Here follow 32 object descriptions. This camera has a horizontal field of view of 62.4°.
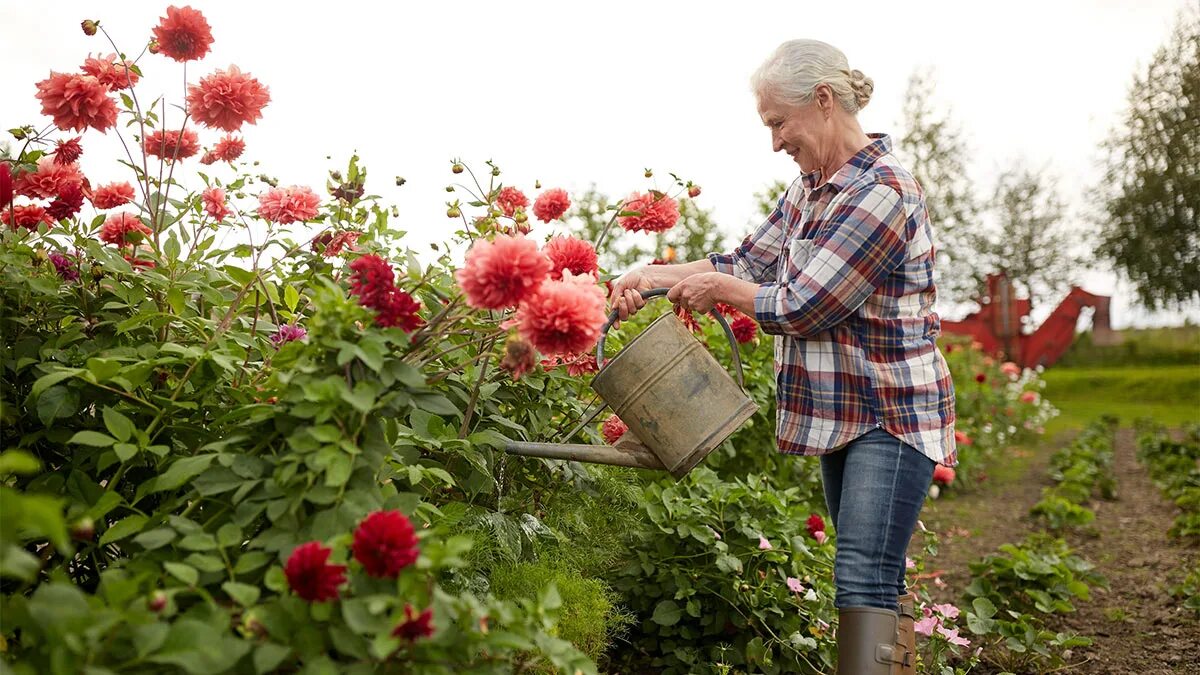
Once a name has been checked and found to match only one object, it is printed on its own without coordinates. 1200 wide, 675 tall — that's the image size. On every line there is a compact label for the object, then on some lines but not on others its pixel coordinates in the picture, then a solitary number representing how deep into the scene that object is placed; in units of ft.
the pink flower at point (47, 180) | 6.92
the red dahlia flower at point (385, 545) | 4.23
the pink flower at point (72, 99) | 6.62
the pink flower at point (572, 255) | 6.64
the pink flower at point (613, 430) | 7.75
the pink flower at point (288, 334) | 6.14
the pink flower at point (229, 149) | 7.93
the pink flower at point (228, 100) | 6.95
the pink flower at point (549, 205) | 8.32
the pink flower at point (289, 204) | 7.32
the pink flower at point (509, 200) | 8.17
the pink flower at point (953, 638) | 8.57
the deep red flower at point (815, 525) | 9.66
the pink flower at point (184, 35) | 6.81
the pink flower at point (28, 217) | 7.18
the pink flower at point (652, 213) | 8.52
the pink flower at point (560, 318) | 4.91
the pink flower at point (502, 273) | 4.80
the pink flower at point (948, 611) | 8.84
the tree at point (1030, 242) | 67.82
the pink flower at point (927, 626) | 8.41
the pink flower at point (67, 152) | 7.21
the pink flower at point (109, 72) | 7.05
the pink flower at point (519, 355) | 5.17
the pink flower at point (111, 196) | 7.33
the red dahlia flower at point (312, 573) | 4.21
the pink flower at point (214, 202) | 7.78
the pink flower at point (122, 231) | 7.09
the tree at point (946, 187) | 65.46
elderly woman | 6.57
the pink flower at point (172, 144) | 7.72
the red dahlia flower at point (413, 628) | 4.19
